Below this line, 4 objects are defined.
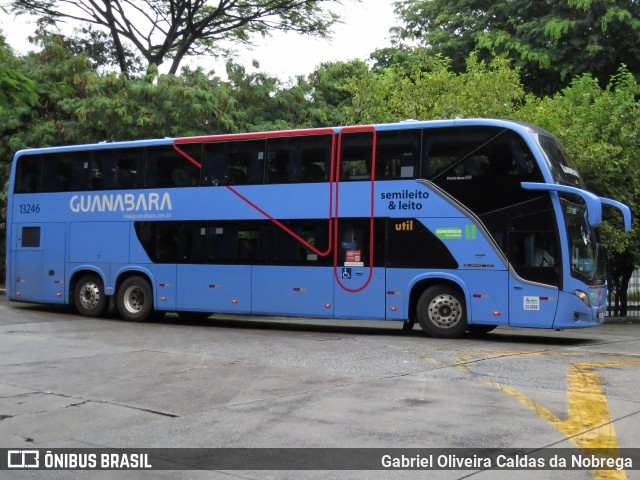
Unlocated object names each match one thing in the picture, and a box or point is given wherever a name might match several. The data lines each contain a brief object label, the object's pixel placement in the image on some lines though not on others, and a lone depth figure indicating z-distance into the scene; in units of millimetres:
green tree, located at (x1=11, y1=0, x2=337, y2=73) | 29484
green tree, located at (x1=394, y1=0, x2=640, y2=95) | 29500
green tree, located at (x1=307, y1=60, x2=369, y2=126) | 27609
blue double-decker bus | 14641
